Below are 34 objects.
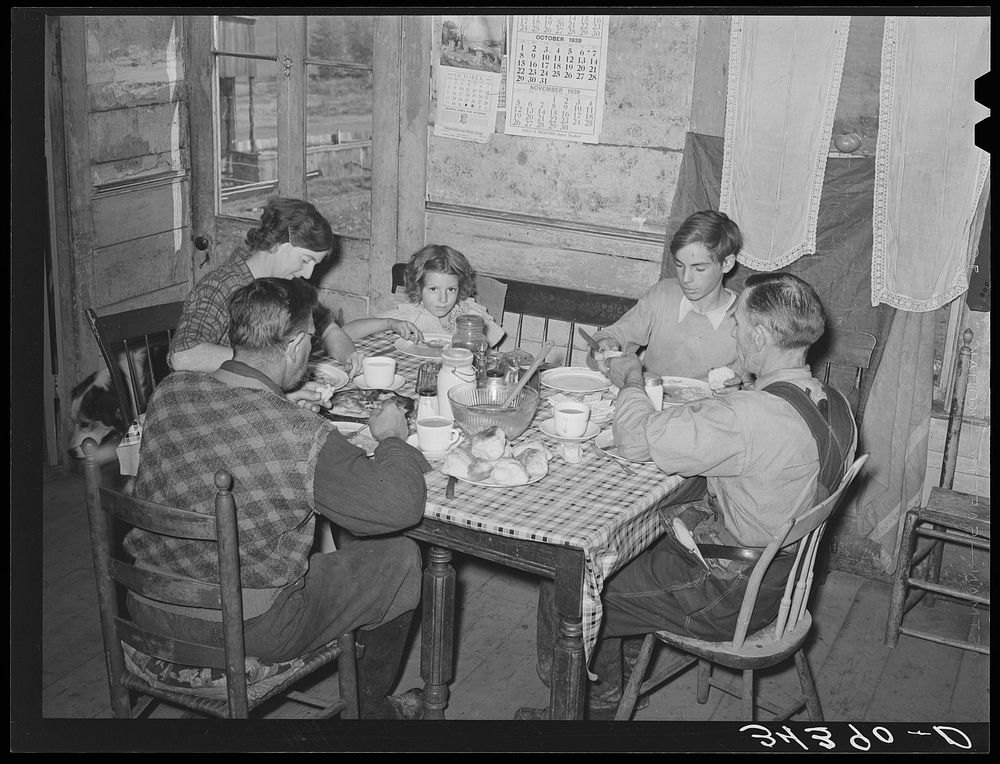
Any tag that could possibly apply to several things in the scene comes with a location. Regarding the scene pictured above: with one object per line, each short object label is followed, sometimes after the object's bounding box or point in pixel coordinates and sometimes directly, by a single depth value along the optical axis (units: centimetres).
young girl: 437
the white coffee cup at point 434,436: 312
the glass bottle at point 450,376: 336
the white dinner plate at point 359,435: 324
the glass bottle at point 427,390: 336
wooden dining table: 276
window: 504
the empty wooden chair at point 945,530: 388
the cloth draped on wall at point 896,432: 419
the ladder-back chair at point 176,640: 250
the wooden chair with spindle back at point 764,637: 289
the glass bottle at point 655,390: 340
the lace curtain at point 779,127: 406
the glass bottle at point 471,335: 395
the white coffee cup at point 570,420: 326
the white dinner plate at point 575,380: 378
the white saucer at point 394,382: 377
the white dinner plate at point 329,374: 377
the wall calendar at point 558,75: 455
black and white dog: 502
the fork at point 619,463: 312
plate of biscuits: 298
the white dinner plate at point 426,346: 416
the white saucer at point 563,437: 329
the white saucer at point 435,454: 312
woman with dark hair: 381
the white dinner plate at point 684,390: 368
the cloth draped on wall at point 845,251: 414
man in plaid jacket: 263
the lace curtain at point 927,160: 384
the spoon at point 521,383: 320
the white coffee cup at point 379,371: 371
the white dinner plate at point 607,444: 325
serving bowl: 321
